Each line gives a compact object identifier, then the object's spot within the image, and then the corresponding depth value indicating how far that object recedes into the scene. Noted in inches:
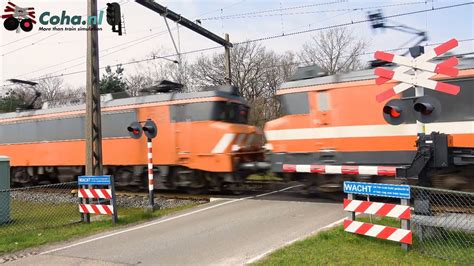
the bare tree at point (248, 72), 1699.1
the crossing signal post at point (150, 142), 498.6
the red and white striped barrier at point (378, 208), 269.4
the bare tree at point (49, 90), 2315.5
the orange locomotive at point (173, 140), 570.3
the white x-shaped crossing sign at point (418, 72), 271.3
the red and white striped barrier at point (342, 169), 441.7
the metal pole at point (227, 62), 886.4
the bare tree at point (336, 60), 1503.4
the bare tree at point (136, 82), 1976.1
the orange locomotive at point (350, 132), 406.6
